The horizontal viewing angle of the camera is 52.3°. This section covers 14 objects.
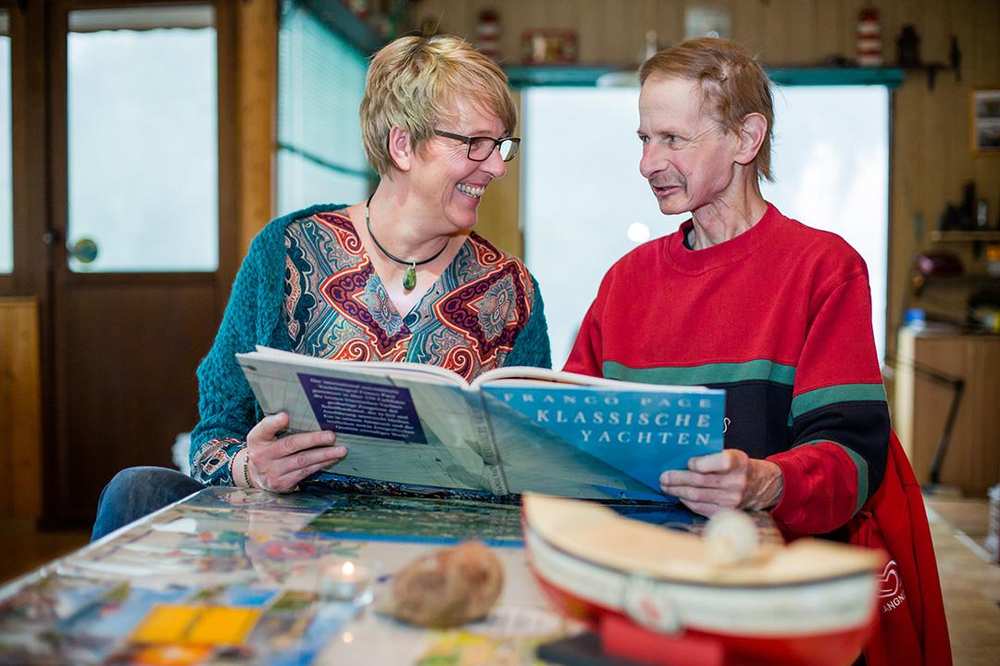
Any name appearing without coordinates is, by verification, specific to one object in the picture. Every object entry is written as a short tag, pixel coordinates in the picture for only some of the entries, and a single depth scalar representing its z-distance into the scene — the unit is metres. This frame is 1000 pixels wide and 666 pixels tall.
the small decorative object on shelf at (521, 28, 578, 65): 6.47
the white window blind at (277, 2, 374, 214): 4.20
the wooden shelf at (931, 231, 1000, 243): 5.99
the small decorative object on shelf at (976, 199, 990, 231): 6.04
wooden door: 4.19
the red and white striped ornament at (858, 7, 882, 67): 6.18
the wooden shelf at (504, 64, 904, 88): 6.24
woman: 1.54
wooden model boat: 0.64
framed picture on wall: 6.23
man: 1.30
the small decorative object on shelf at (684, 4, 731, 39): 6.35
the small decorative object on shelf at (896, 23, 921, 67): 6.14
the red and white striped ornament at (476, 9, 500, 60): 6.45
